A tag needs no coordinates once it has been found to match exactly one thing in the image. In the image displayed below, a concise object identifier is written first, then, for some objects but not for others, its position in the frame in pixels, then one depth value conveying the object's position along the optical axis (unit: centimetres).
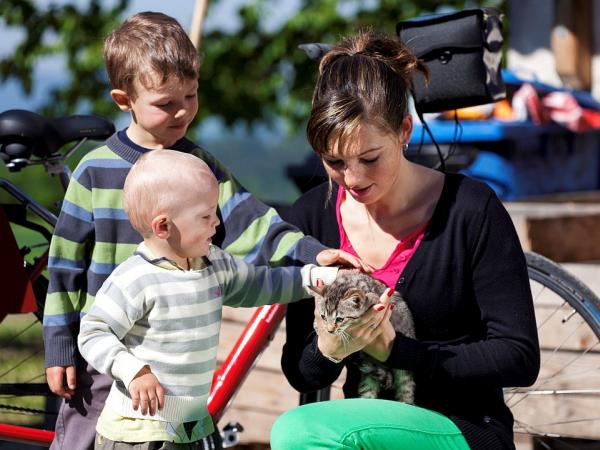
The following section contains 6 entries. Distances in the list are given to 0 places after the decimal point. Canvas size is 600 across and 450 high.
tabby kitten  410
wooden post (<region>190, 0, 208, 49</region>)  813
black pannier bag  553
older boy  468
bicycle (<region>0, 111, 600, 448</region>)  559
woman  433
